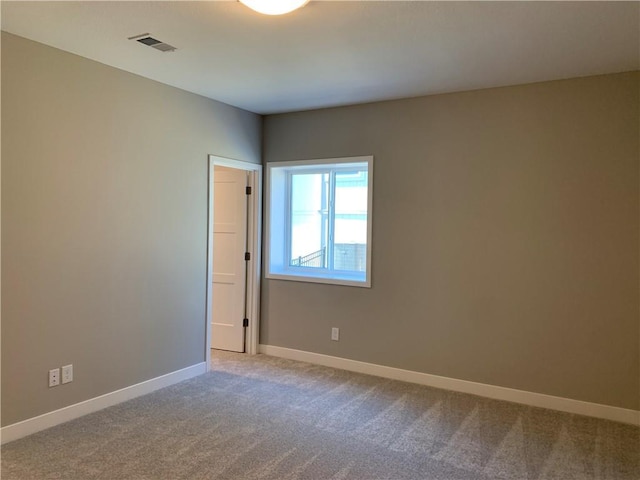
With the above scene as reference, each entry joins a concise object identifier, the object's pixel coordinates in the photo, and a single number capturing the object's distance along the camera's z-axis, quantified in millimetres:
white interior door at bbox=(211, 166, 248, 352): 4918
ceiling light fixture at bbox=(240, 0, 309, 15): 2244
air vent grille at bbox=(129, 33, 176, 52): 2838
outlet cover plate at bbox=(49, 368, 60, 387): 3121
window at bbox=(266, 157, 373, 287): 4566
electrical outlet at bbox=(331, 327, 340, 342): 4520
